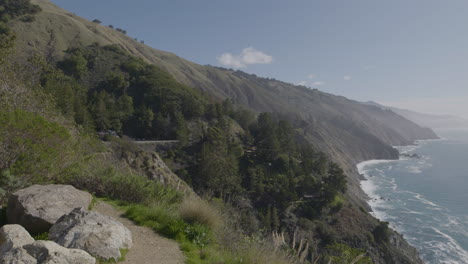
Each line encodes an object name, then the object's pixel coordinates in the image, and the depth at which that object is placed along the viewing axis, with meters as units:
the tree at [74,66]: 57.41
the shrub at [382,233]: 37.81
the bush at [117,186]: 8.69
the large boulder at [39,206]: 5.35
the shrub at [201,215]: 6.84
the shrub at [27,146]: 7.31
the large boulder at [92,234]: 4.61
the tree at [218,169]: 39.09
